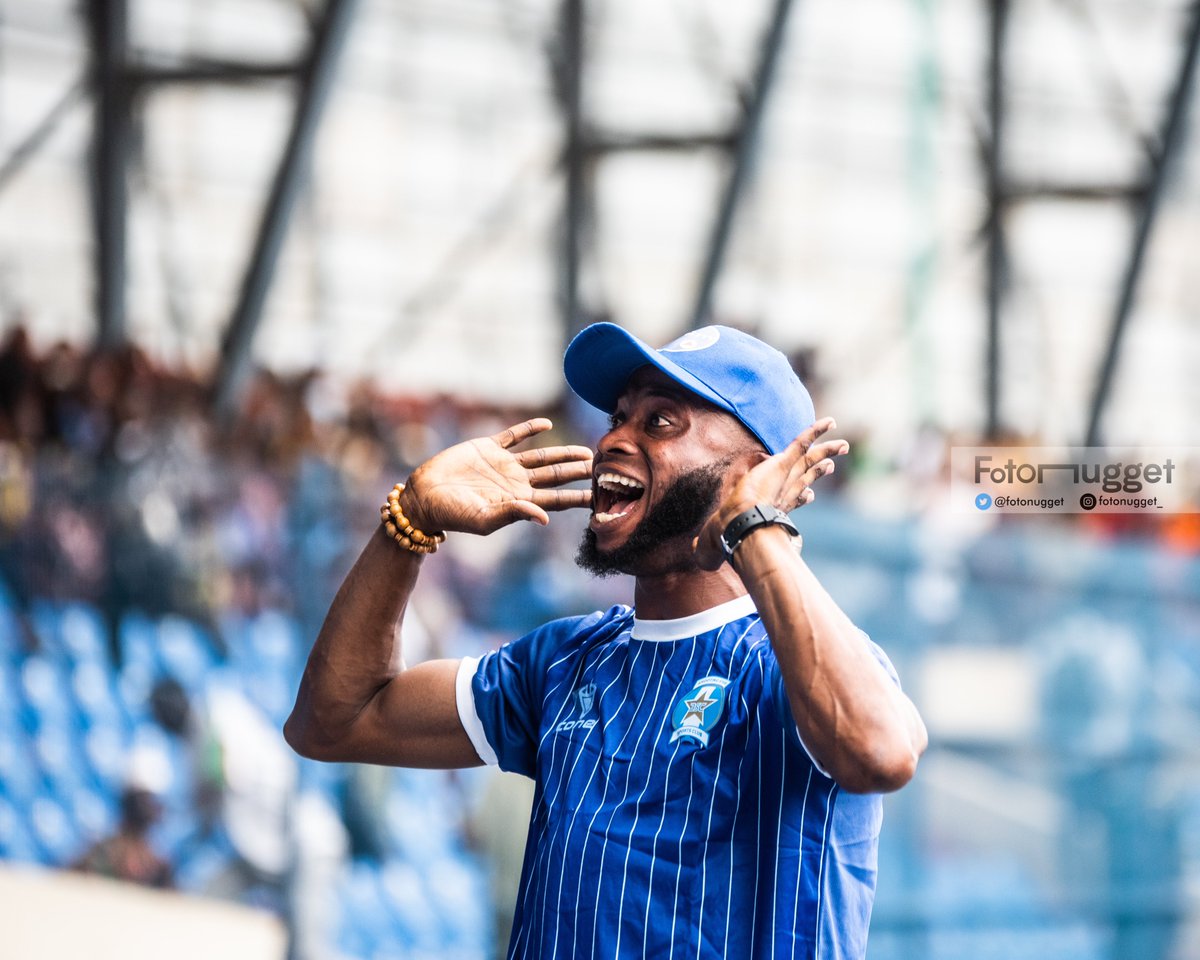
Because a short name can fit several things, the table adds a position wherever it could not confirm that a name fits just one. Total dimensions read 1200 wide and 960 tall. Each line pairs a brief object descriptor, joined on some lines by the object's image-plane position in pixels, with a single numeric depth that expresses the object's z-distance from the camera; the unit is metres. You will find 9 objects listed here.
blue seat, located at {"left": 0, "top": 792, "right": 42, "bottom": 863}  13.71
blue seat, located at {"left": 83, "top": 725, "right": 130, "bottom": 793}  14.05
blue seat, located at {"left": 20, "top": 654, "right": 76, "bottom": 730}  14.15
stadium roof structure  20.86
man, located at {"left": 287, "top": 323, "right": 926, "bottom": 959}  3.66
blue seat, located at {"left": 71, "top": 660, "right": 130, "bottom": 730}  14.22
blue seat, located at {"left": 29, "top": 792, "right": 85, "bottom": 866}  13.80
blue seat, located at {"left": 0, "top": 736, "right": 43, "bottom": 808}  13.84
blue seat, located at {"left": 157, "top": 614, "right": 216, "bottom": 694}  13.93
